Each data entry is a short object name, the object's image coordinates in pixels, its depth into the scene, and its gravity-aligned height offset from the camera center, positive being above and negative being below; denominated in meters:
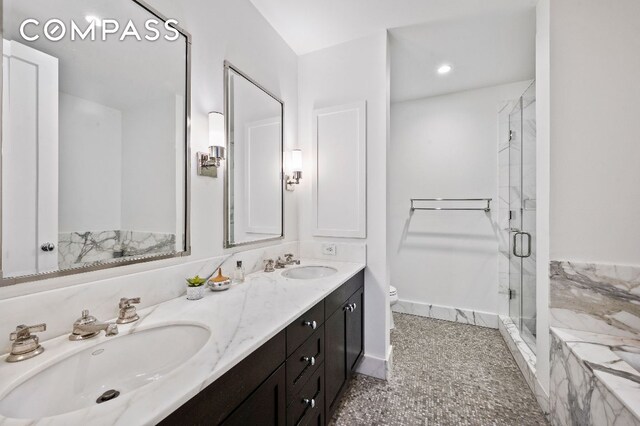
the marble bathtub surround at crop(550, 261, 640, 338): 1.31 -0.45
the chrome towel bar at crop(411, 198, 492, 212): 2.65 +0.12
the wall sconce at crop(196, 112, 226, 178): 1.33 +0.34
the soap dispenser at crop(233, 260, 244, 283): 1.44 -0.35
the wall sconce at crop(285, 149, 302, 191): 2.04 +0.34
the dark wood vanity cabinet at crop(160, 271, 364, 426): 0.67 -0.59
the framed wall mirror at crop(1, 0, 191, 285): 0.78 +0.27
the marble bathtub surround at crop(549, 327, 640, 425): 0.94 -0.69
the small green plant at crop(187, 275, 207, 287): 1.16 -0.32
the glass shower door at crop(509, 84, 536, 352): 2.00 -0.02
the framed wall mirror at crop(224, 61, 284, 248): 1.53 +0.33
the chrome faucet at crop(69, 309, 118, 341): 0.78 -0.36
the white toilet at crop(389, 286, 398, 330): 2.47 -0.81
